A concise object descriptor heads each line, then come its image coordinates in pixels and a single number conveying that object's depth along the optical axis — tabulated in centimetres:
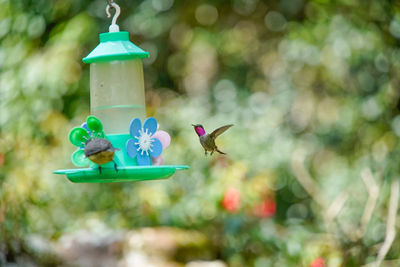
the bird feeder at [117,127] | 476
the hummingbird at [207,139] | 535
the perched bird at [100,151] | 451
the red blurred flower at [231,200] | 1049
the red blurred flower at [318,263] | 868
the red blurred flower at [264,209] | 1098
